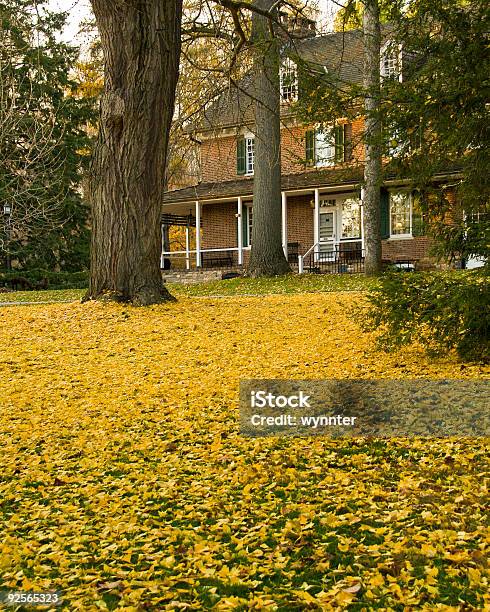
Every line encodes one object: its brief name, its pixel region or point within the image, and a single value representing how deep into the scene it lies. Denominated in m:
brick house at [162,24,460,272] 24.62
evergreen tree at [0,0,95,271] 23.44
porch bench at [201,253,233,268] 28.67
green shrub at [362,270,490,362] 6.66
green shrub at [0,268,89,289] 25.48
